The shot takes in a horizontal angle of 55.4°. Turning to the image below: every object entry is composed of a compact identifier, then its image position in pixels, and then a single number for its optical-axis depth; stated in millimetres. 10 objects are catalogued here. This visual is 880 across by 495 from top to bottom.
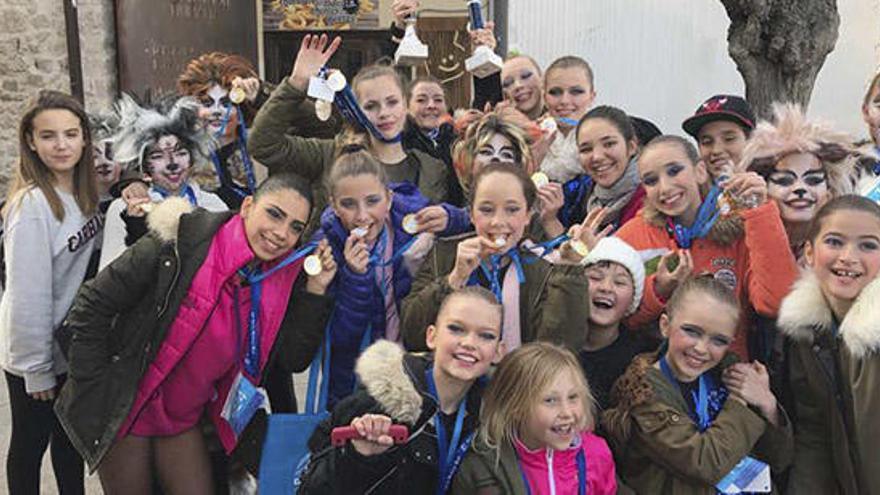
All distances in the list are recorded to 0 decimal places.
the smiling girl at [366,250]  3180
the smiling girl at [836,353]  2643
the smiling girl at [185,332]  2941
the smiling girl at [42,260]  3287
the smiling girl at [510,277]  2971
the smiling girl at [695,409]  2707
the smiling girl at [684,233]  3172
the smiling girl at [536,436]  2602
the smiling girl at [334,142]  3744
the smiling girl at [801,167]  3242
